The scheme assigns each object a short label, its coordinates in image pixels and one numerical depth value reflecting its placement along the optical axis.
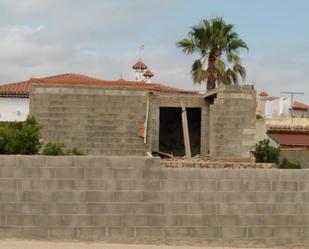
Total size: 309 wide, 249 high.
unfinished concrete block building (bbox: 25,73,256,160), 17.30
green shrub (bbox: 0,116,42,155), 11.18
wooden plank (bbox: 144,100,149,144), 17.61
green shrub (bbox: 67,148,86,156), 12.64
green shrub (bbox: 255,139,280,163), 18.62
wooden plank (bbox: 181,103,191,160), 17.95
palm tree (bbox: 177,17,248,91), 23.88
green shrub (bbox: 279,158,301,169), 15.90
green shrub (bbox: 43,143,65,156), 11.45
